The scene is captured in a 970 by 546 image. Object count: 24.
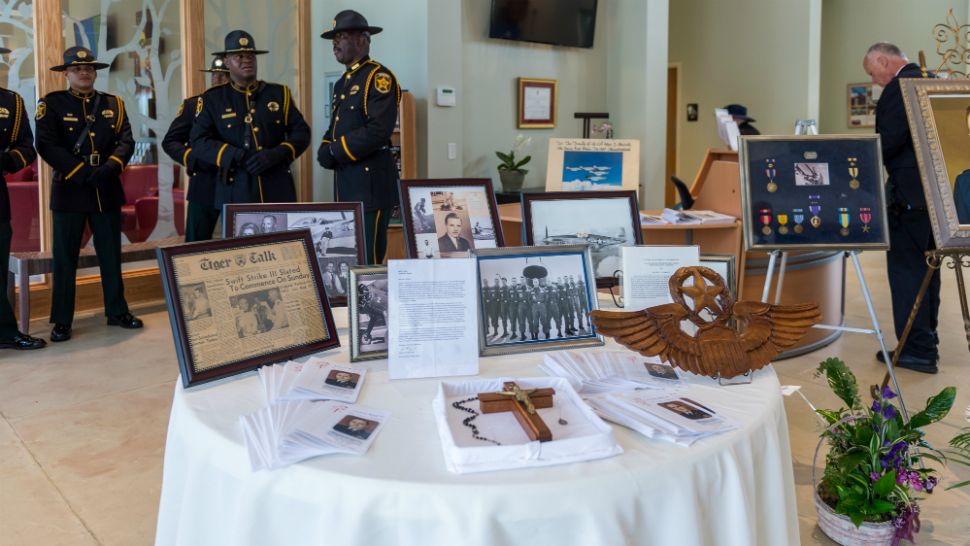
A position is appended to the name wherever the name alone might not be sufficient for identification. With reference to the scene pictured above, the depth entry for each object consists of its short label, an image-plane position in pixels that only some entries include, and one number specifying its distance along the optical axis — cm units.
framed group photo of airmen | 186
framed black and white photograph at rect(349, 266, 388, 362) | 180
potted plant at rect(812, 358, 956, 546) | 225
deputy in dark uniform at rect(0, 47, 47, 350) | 429
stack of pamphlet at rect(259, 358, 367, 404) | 155
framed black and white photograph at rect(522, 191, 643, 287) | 235
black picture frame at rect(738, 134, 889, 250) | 313
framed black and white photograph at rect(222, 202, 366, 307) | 214
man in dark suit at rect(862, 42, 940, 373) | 385
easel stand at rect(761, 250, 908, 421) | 300
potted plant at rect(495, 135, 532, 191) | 669
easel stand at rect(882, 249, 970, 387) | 292
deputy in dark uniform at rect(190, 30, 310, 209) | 437
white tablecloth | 116
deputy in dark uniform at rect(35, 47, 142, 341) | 454
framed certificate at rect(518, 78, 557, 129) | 710
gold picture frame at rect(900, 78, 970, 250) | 292
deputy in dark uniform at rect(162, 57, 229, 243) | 476
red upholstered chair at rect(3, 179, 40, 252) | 513
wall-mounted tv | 675
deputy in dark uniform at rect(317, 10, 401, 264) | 398
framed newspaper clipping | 162
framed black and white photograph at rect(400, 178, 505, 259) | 231
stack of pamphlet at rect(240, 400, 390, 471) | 128
